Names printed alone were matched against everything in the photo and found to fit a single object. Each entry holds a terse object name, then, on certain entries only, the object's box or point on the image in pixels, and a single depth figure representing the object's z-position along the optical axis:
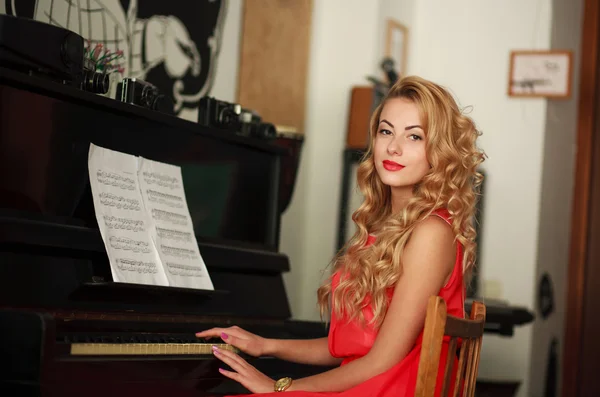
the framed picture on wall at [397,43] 4.94
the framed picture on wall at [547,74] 4.90
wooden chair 2.02
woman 2.26
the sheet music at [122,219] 2.42
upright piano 2.09
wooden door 5.07
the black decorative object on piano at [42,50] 2.32
